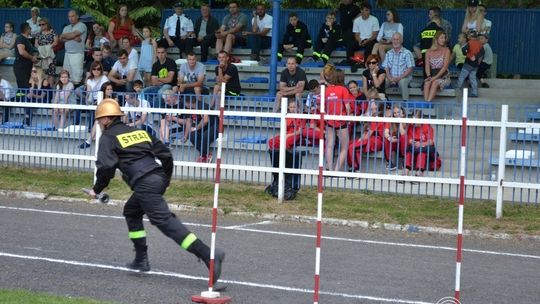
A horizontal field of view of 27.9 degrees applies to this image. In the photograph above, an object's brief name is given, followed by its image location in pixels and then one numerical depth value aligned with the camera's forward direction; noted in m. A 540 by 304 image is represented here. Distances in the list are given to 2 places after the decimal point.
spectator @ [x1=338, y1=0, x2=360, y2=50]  23.59
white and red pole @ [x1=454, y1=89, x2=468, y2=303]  9.12
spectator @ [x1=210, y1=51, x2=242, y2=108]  20.78
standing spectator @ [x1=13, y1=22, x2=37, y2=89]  24.50
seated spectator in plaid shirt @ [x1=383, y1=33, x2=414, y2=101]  20.53
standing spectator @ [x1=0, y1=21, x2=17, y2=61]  27.15
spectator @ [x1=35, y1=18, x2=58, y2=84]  25.52
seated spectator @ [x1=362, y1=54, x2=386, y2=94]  20.02
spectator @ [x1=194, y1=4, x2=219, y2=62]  25.00
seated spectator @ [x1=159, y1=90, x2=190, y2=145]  18.28
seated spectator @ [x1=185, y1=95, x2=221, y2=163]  18.06
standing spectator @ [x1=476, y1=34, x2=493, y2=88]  21.64
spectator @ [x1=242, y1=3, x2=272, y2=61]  24.83
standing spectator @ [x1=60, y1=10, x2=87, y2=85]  24.48
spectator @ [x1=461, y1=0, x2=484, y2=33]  22.06
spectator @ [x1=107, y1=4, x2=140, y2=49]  26.02
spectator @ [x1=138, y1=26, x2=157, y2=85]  24.00
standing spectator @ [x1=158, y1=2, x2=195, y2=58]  25.53
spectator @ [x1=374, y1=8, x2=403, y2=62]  22.00
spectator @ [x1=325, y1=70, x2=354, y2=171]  16.92
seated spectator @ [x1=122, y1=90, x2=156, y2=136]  18.41
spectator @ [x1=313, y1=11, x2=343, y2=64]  23.48
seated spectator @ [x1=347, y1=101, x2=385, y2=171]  16.70
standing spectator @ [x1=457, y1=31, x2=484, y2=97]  21.03
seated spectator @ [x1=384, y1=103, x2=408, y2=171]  16.45
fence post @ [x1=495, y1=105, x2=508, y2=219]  15.65
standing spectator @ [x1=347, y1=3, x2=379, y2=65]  22.72
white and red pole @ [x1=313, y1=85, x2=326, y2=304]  9.21
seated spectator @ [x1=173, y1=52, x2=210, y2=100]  21.30
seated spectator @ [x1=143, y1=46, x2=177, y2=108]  22.00
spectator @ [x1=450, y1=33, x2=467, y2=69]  21.61
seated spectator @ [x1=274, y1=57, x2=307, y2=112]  19.86
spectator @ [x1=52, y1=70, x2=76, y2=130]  19.45
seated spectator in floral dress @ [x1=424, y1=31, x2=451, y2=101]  20.45
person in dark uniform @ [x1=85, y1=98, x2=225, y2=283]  10.70
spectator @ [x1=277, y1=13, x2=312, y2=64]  23.97
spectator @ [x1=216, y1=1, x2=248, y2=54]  24.75
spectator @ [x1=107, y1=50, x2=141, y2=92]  22.61
